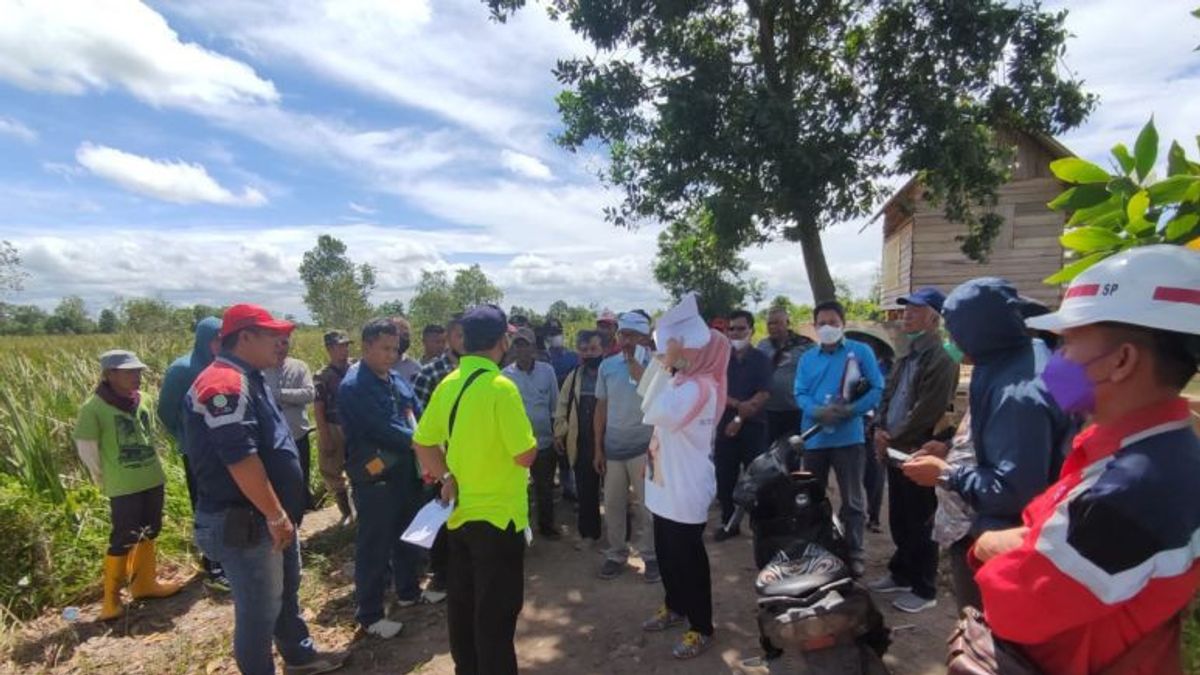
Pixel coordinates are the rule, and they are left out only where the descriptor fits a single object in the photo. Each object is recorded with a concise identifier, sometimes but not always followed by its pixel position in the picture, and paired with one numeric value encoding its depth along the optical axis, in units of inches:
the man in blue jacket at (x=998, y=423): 74.7
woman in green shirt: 160.9
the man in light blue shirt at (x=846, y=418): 166.7
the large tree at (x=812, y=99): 253.9
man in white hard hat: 43.2
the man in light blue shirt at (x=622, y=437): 172.4
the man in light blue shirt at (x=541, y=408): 203.5
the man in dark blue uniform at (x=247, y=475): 103.3
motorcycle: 91.4
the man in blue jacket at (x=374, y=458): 147.2
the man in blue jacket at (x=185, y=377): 170.9
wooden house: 502.0
